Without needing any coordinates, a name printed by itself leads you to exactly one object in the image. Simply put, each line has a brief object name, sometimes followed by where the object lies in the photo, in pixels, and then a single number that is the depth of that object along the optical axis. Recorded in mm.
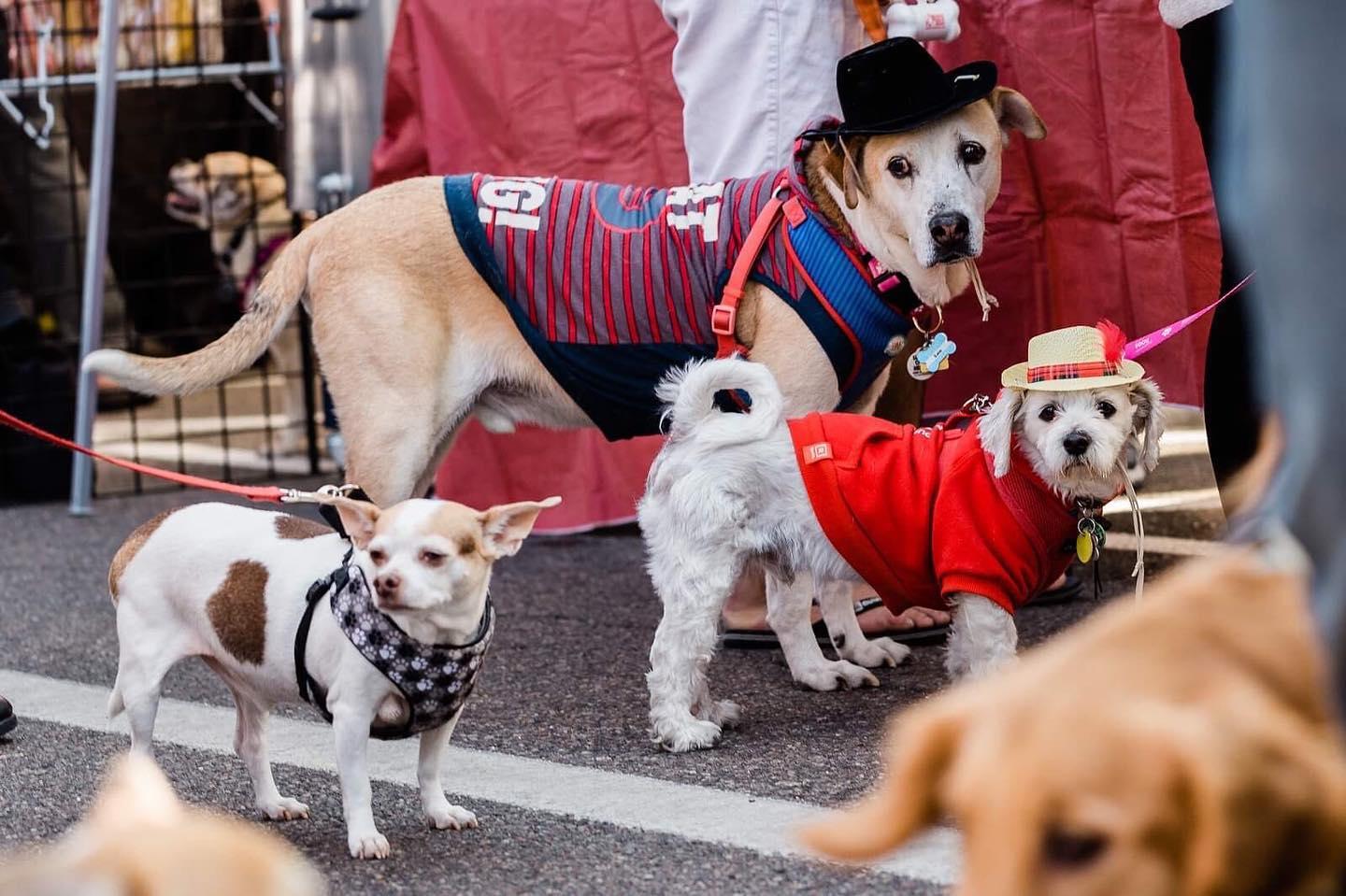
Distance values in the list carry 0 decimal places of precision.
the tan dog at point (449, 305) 3789
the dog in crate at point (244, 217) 7059
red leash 3074
